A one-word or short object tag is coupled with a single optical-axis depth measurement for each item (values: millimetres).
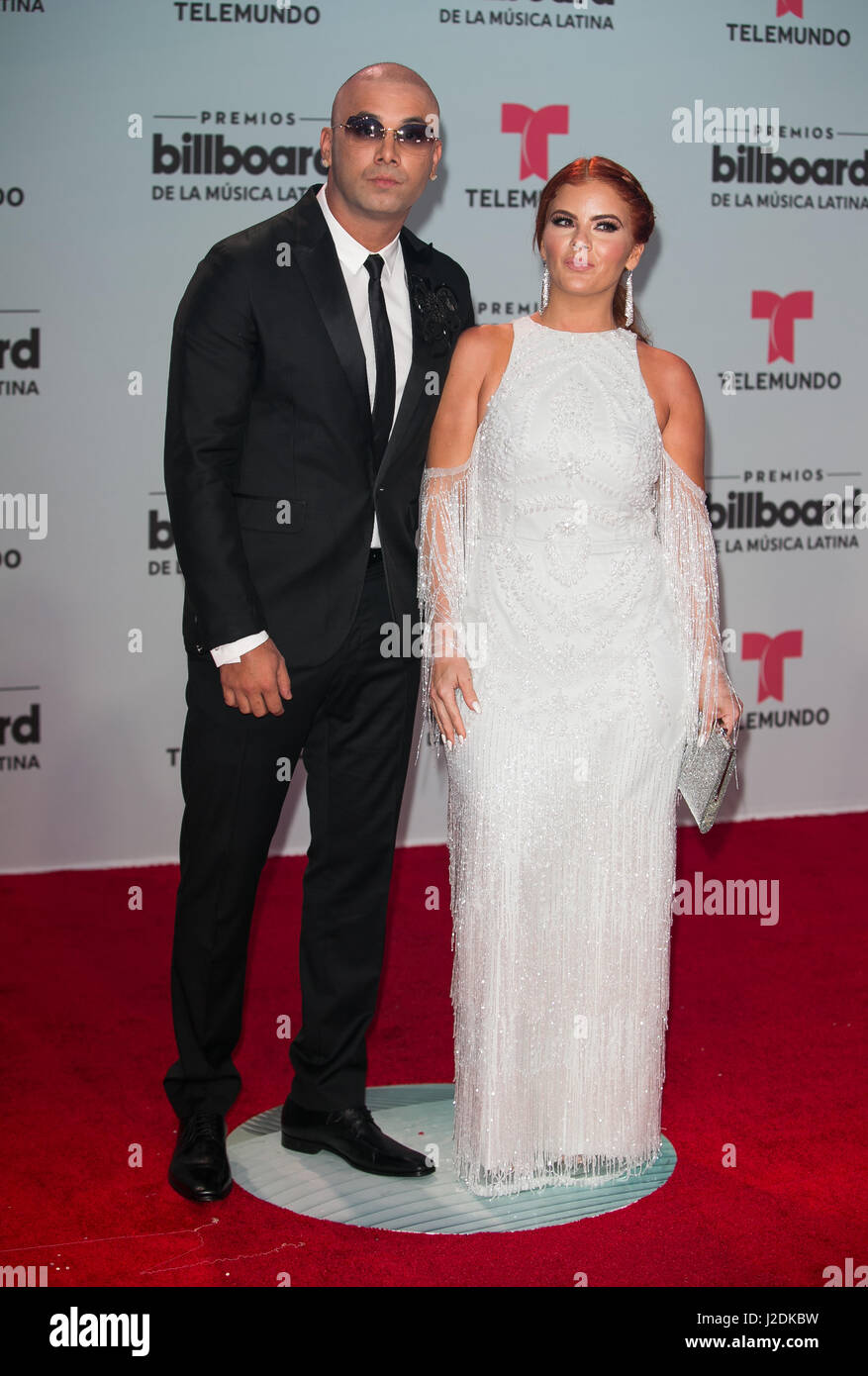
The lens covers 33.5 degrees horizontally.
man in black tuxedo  2510
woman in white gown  2580
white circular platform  2562
